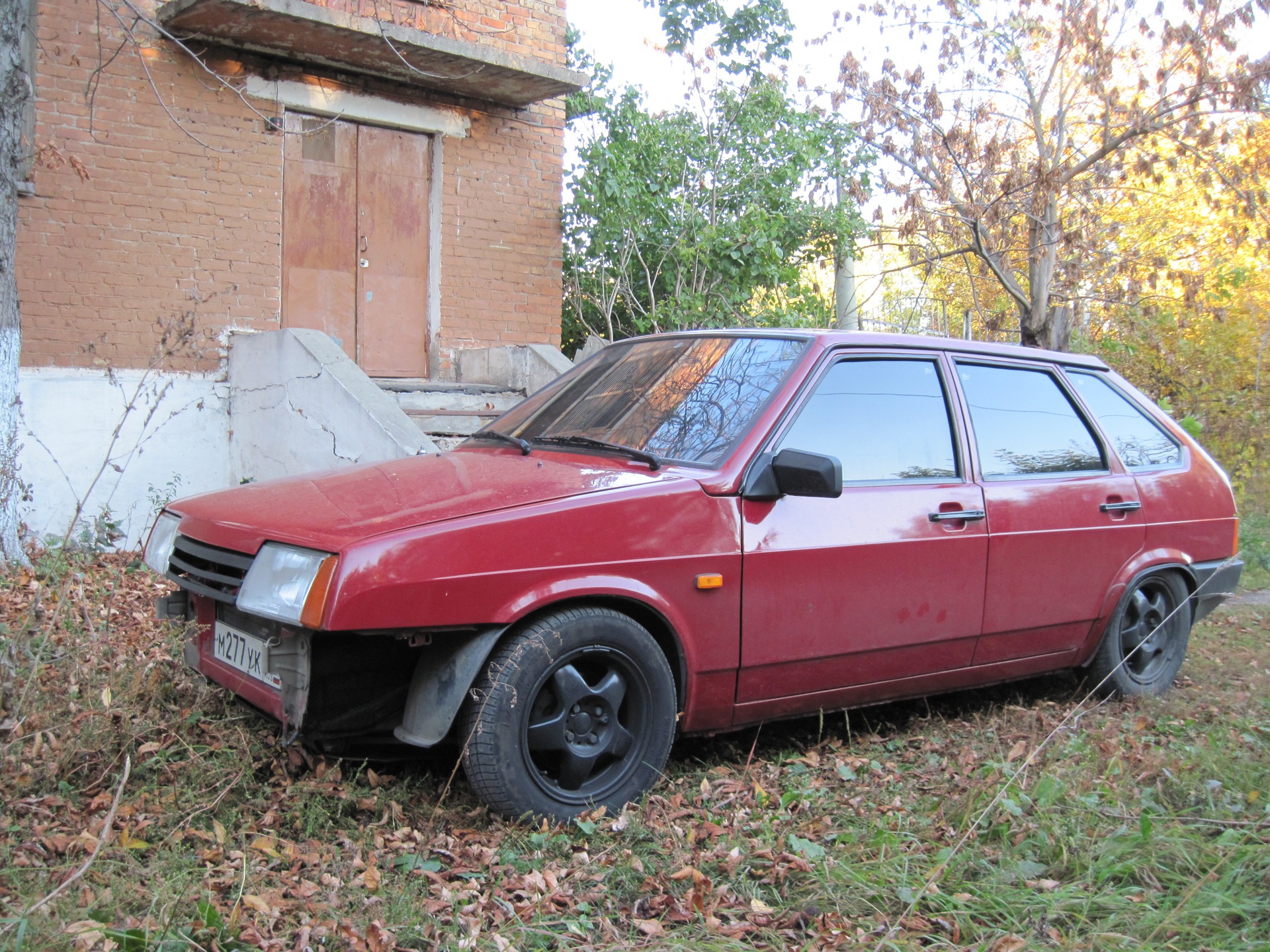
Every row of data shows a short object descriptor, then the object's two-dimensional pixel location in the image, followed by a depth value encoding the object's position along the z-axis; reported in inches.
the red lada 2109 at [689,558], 120.6
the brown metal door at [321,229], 374.9
